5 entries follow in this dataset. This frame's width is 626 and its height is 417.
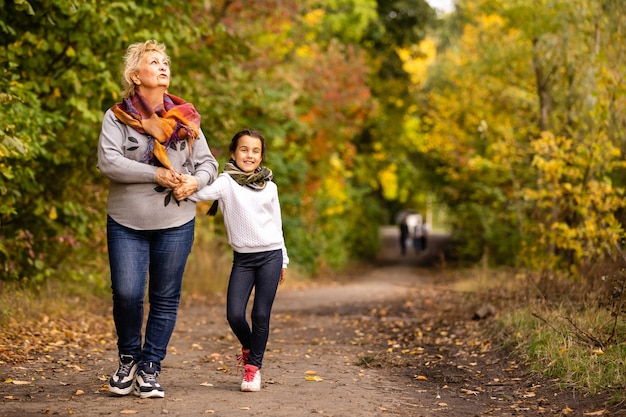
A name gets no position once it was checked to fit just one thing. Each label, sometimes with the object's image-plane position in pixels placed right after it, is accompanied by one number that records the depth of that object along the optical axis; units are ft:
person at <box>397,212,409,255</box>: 125.49
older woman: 17.44
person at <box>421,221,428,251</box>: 121.80
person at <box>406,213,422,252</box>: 120.47
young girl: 19.16
